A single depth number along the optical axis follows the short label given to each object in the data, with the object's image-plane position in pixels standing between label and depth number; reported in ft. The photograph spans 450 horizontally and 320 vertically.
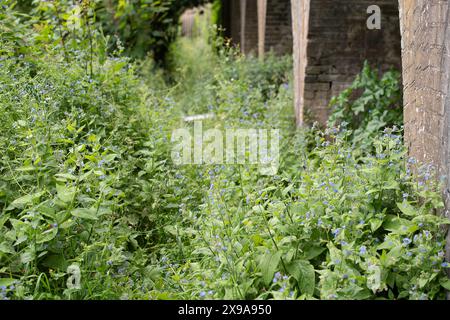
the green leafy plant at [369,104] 17.81
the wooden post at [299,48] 20.58
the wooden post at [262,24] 31.86
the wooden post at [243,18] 38.55
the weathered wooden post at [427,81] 9.75
